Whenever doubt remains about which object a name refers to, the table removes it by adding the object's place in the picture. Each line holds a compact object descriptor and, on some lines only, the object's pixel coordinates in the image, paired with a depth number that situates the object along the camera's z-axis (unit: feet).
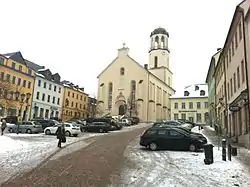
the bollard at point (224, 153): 30.35
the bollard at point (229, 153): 30.80
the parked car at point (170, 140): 39.58
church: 143.94
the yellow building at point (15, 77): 108.04
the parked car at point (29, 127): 69.68
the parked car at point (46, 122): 78.38
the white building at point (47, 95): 129.28
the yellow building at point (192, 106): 154.67
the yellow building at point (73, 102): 153.62
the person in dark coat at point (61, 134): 42.54
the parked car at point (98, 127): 76.22
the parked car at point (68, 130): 63.96
